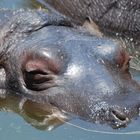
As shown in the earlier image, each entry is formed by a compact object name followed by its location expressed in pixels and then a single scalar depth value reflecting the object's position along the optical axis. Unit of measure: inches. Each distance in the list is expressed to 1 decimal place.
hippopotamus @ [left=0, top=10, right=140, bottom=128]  390.6
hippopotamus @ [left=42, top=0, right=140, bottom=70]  639.1
